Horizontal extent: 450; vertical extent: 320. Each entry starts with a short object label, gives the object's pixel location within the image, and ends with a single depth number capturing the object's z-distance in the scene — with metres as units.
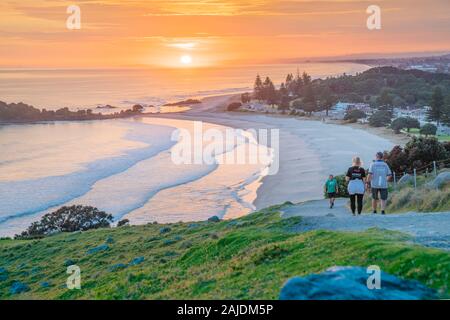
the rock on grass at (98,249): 20.81
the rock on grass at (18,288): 17.20
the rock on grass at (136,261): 17.51
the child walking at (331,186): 20.97
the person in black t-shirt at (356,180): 17.05
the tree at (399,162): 29.81
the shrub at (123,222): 29.38
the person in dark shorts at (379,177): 17.03
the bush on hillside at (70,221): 30.56
